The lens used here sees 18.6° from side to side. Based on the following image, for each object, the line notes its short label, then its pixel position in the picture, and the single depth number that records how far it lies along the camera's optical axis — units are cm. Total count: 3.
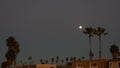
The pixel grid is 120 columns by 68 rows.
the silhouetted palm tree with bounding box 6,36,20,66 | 11150
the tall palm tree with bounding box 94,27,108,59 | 11950
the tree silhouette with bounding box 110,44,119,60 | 11454
